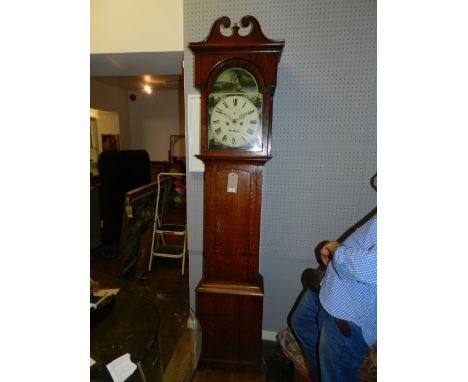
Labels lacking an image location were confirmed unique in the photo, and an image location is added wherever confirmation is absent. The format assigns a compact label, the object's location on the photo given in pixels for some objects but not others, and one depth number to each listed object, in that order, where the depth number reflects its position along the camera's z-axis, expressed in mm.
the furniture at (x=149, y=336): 1129
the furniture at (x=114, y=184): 3689
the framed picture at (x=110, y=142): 4879
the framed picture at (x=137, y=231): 2814
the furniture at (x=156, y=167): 6443
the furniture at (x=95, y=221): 3764
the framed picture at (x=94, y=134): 4262
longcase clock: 1479
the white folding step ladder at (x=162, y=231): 3252
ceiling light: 5689
